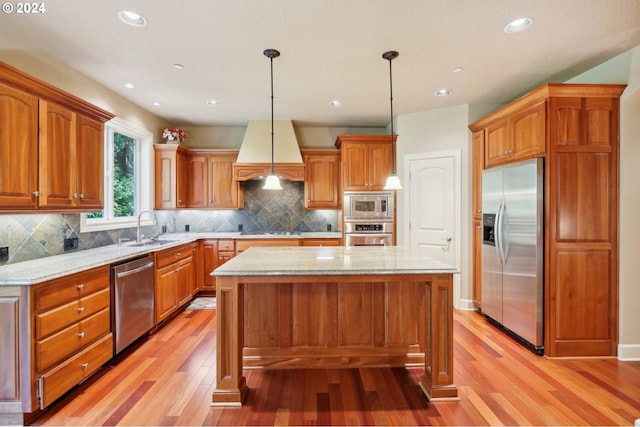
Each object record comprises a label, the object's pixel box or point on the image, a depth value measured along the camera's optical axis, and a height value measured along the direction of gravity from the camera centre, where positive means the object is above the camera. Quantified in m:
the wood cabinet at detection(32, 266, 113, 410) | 1.99 -0.84
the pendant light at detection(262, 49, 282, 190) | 2.89 +0.29
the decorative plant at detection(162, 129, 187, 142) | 4.66 +1.18
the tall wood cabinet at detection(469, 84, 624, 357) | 2.78 -0.07
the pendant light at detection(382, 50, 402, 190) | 2.79 +0.30
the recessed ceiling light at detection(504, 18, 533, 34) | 2.28 +1.40
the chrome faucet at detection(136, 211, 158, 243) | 3.61 -0.29
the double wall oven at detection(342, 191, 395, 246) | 4.61 -0.07
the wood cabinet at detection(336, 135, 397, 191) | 4.69 +0.76
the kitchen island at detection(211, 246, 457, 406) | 2.61 -0.91
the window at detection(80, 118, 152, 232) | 3.66 +0.46
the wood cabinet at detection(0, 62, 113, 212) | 2.10 +0.52
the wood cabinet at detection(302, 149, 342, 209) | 5.04 +0.56
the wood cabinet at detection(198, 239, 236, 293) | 4.70 -0.58
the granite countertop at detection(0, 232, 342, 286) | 1.96 -0.39
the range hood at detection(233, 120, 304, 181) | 4.90 +0.95
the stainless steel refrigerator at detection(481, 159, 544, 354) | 2.86 -0.35
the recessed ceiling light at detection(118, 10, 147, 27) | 2.19 +1.41
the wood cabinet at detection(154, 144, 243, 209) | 5.05 +0.53
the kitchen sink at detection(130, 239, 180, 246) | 3.64 -0.35
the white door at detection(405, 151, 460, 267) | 4.18 +0.14
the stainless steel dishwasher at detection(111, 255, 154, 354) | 2.71 -0.82
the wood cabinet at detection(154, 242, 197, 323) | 3.46 -0.80
